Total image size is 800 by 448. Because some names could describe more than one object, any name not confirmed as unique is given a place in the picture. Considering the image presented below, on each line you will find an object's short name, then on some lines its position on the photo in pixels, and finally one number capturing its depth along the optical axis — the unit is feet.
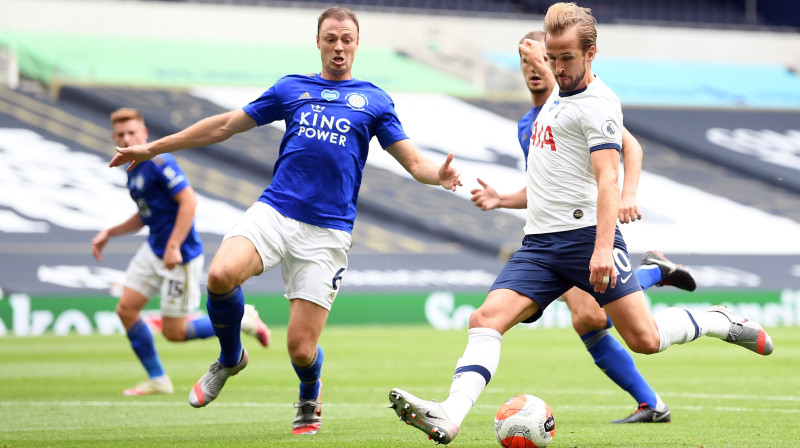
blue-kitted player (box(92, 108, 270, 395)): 60.70
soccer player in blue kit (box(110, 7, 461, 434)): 40.57
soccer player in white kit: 33.63
